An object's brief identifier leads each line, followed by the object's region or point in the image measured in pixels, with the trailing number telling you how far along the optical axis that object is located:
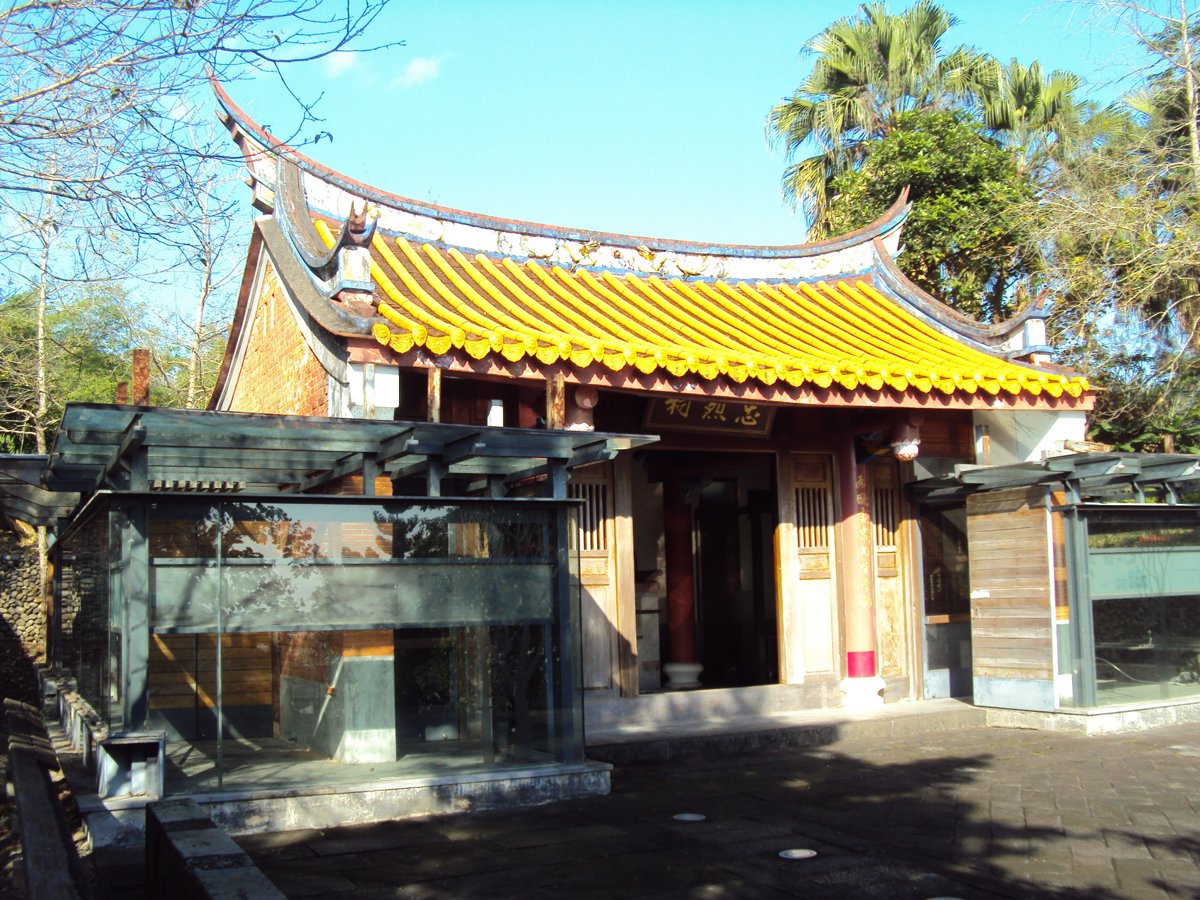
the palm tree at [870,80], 18.42
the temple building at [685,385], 8.21
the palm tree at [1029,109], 17.98
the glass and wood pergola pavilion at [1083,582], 9.72
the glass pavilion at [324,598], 6.18
